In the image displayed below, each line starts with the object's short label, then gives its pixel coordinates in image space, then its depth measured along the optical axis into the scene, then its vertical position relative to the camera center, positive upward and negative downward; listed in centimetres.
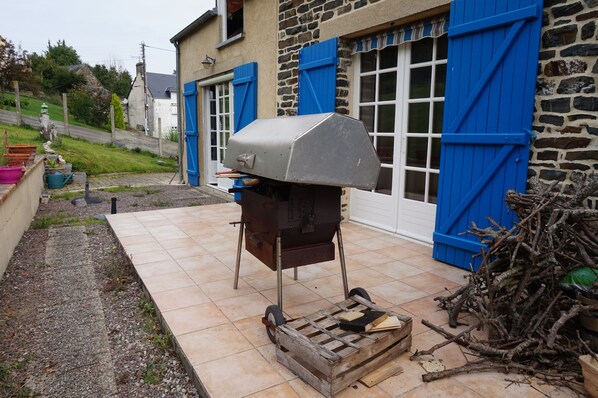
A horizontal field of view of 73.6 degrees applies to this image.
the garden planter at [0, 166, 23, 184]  500 -39
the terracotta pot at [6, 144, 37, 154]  831 -11
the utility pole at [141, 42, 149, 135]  3005 +298
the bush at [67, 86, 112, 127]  2339 +223
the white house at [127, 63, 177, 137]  3086 +326
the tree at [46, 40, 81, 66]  3480 +812
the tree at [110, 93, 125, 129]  2545 +201
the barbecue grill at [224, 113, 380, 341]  233 -20
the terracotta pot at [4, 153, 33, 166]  722 -28
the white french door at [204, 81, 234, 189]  843 +43
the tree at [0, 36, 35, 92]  2003 +412
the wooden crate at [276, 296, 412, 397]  200 -107
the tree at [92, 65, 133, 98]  3516 +572
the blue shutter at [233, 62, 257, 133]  677 +91
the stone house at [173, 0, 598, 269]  295 +56
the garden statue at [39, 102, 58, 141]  1426 +54
